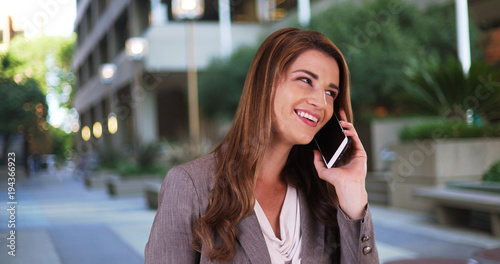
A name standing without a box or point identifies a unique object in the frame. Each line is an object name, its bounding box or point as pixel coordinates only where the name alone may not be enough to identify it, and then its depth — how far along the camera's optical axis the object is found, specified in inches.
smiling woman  63.4
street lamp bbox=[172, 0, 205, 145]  521.0
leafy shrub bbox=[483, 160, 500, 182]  312.3
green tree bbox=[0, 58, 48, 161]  177.0
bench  280.8
